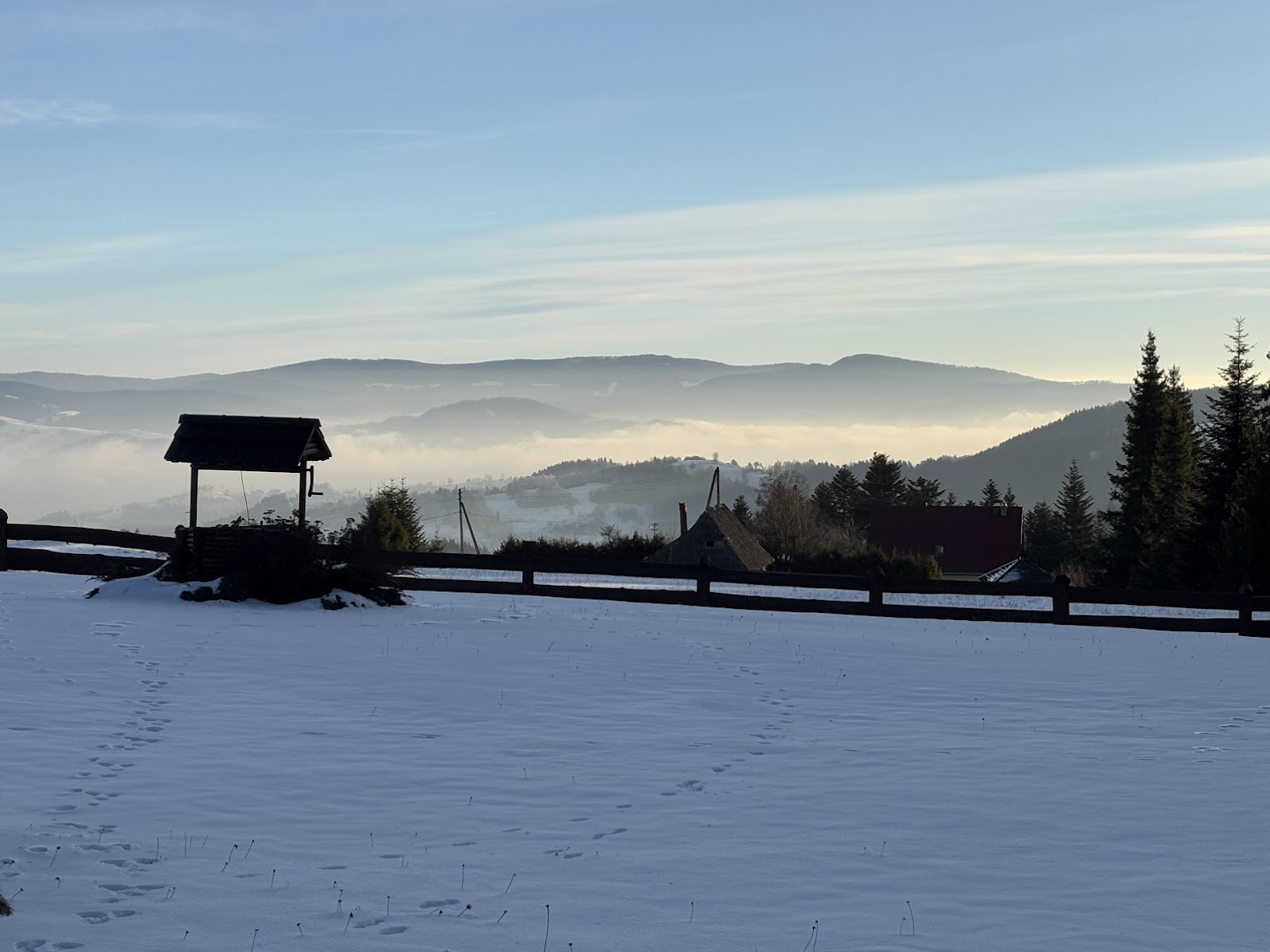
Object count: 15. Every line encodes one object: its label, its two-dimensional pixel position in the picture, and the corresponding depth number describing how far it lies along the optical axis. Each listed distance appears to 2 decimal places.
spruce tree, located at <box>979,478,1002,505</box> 112.75
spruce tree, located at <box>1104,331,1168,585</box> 54.25
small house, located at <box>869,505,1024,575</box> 83.19
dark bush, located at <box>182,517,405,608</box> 23.70
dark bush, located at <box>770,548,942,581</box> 55.78
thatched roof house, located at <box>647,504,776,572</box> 61.84
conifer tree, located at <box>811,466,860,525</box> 103.69
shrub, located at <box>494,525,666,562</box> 55.75
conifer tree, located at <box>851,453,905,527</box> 103.69
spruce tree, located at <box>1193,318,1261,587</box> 43.97
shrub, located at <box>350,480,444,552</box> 59.47
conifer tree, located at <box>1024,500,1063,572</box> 94.38
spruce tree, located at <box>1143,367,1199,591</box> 45.59
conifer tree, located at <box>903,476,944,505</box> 107.81
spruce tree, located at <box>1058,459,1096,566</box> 93.69
